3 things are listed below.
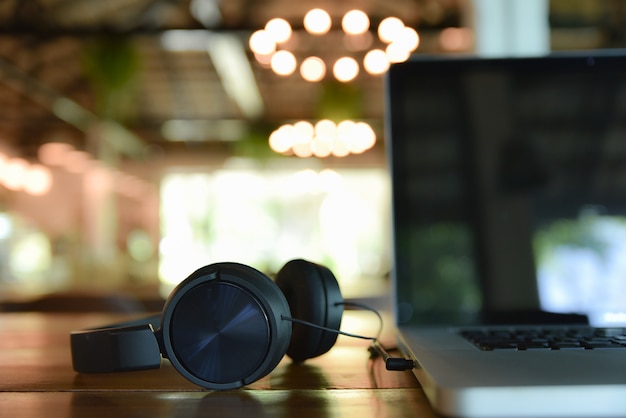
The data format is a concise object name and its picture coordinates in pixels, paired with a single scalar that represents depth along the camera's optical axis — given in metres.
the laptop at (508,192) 0.94
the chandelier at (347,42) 5.68
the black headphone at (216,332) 0.64
